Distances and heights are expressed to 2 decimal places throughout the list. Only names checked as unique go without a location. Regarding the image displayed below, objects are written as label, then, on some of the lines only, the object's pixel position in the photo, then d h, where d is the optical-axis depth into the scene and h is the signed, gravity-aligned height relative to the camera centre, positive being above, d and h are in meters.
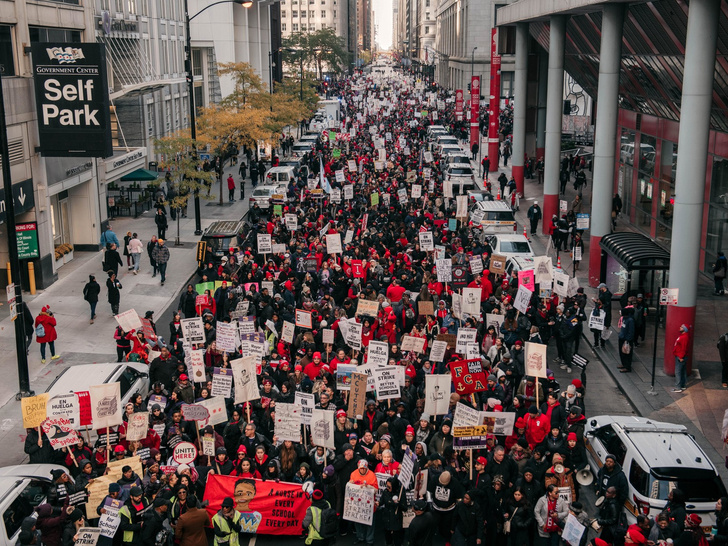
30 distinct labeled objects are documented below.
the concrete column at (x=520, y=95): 51.00 -0.87
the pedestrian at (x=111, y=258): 28.97 -5.60
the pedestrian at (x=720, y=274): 28.52 -6.23
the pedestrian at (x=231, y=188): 48.75 -5.72
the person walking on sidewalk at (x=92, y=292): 25.52 -5.91
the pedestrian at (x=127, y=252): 32.50 -6.12
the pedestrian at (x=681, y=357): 20.47 -6.40
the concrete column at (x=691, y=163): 21.02 -2.02
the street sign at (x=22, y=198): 27.25 -3.53
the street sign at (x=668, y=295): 21.11 -5.08
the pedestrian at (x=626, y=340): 21.69 -6.31
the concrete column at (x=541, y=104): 61.38 -1.70
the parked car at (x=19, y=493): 12.35 -5.97
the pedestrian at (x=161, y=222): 36.34 -5.59
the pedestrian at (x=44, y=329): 22.44 -6.10
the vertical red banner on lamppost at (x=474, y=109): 66.01 -2.12
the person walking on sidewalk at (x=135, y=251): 31.92 -5.96
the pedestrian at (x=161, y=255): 30.55 -5.85
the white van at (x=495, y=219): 33.84 -5.25
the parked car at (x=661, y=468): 13.12 -5.83
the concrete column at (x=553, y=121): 38.94 -1.85
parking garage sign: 27.89 -0.44
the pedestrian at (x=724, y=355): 20.50 -6.34
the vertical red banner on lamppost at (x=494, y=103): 58.19 -1.48
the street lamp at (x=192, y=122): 37.69 -1.71
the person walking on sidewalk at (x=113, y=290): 25.95 -5.96
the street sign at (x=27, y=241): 25.61 -4.45
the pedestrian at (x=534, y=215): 38.62 -5.85
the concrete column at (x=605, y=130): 29.36 -1.72
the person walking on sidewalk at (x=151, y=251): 30.92 -5.82
